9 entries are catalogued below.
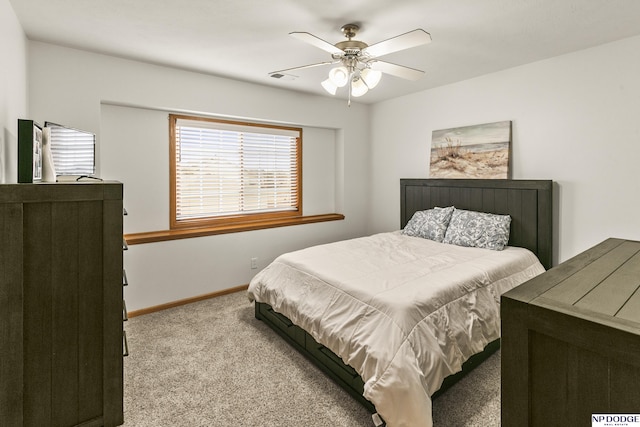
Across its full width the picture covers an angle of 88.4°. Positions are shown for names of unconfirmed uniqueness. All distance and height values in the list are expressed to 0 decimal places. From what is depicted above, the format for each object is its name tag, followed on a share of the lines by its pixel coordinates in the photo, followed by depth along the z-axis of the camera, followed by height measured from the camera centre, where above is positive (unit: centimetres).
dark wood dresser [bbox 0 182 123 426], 105 -35
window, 370 +38
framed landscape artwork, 348 +60
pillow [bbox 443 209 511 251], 319 -26
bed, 172 -65
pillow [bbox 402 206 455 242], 361 -22
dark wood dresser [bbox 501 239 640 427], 83 -41
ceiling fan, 198 +100
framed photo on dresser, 130 +21
